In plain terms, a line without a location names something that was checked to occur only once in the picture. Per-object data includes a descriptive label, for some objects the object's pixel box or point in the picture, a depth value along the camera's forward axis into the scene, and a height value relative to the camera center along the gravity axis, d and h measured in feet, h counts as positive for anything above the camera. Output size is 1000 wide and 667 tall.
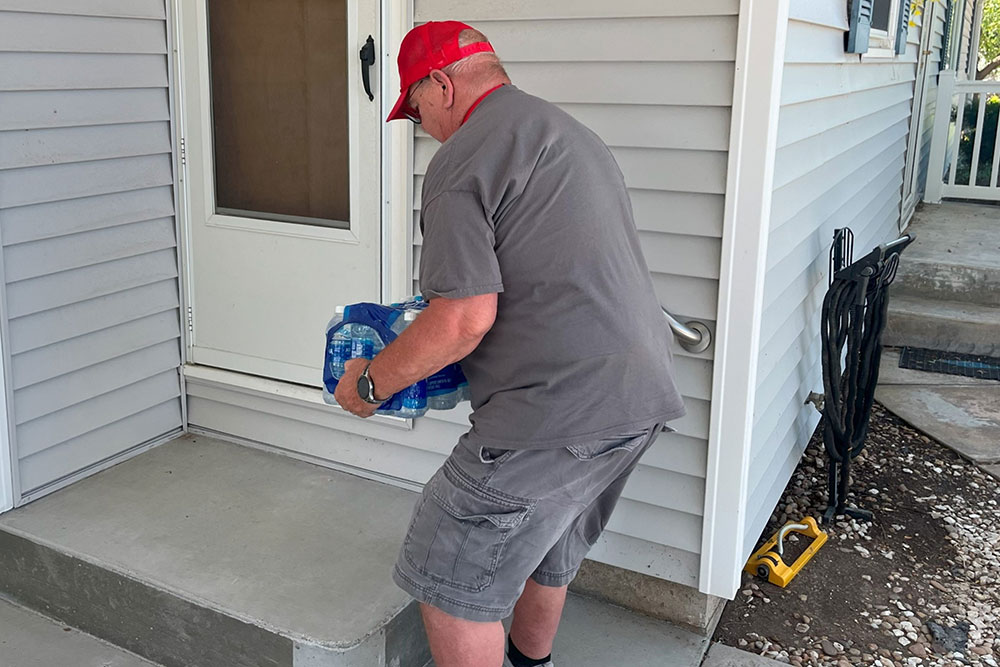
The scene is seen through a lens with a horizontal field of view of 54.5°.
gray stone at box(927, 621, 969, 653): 9.94 -5.45
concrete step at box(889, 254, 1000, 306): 19.99 -3.73
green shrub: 33.88 -1.59
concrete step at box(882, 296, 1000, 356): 18.89 -4.41
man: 6.50 -1.67
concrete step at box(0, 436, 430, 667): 8.53 -4.52
